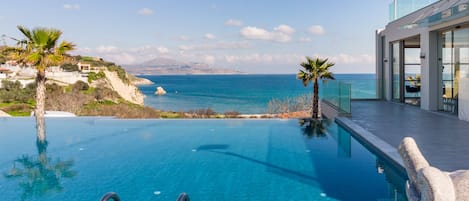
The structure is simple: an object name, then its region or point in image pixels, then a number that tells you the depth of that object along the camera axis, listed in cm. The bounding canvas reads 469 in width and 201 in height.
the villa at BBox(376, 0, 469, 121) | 1221
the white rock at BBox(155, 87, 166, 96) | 8788
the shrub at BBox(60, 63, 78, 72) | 5534
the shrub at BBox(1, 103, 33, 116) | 2319
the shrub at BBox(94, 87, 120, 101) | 4196
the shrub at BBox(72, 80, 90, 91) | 4709
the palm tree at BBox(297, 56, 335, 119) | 1795
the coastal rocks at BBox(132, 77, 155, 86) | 13749
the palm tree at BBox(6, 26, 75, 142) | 1314
